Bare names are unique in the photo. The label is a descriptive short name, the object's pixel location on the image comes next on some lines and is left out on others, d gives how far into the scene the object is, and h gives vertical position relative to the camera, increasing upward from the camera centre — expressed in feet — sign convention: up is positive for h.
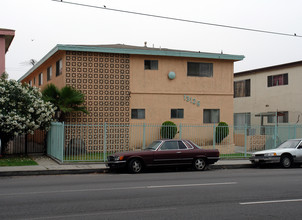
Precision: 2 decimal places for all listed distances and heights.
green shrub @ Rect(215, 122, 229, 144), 77.10 -1.85
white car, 62.67 -5.13
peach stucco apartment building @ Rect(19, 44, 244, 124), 75.87 +8.05
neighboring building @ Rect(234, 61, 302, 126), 100.63 +7.50
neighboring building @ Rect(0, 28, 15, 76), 84.48 +17.54
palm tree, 70.85 +4.26
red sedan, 53.42 -4.57
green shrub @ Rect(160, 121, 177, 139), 77.25 -1.60
